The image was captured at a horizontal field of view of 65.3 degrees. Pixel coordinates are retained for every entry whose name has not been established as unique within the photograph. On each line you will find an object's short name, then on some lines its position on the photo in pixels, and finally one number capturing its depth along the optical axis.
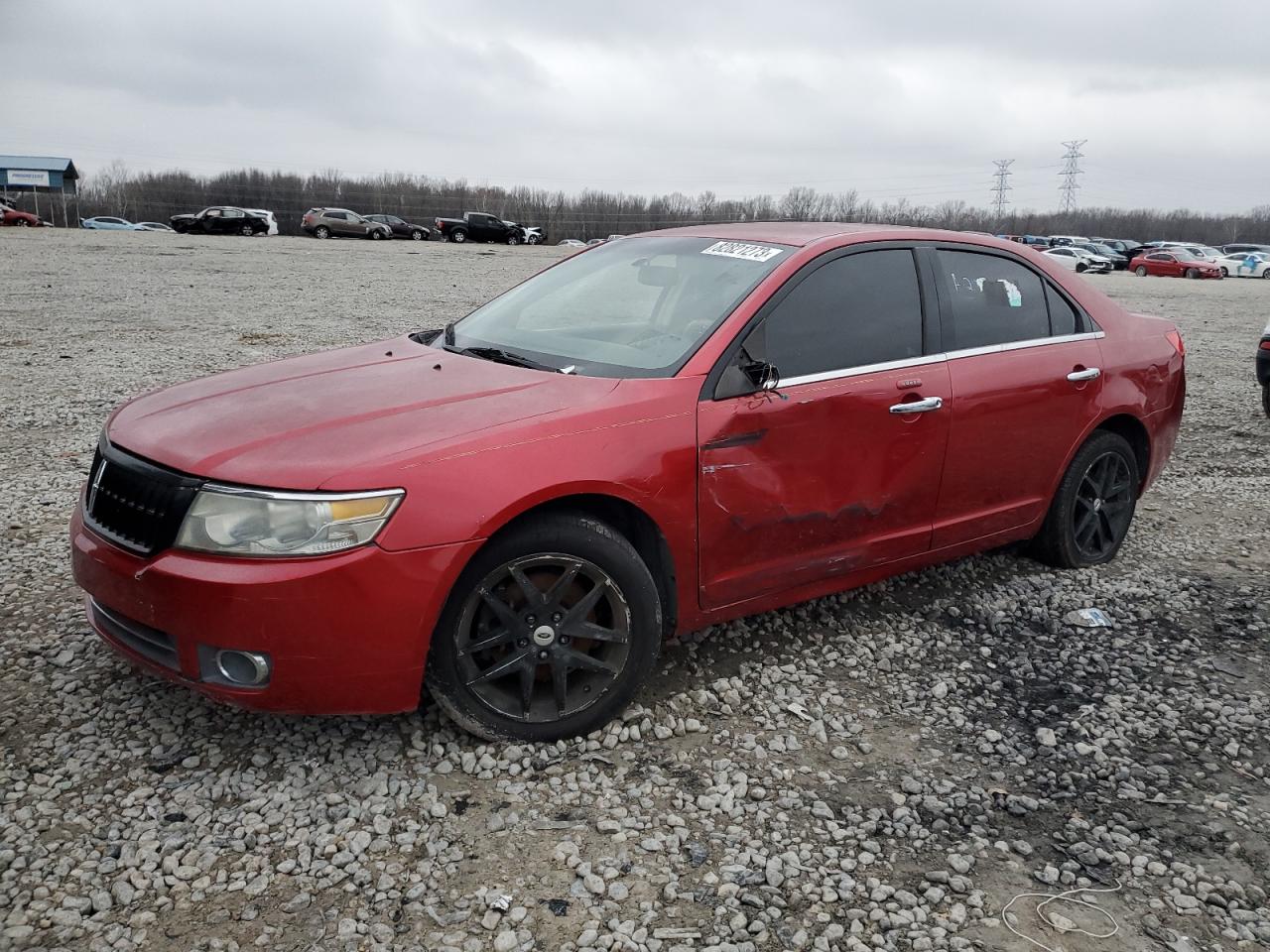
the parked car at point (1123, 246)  53.84
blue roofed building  70.69
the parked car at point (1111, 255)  51.06
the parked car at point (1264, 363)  8.50
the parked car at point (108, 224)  58.10
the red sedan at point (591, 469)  2.80
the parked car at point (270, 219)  45.31
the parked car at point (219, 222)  42.50
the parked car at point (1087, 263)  45.25
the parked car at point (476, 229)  47.00
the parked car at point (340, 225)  46.06
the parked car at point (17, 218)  42.97
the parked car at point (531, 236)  49.47
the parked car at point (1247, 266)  44.19
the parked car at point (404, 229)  51.47
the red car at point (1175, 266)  41.44
